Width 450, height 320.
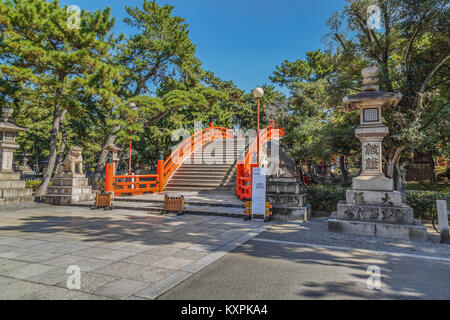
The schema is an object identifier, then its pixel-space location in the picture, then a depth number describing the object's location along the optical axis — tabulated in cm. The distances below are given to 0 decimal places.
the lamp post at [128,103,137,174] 1539
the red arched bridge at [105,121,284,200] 1337
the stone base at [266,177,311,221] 856
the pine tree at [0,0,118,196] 1225
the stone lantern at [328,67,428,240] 657
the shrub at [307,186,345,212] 1001
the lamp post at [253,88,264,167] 938
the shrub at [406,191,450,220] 870
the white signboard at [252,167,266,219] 845
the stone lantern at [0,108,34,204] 1115
